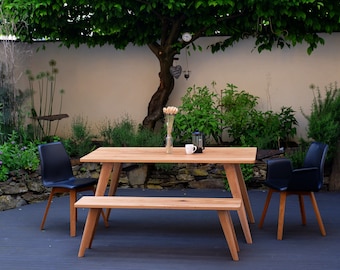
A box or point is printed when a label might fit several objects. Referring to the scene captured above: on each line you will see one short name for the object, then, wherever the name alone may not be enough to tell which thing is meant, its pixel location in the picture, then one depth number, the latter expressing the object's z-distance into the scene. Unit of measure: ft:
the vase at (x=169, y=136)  20.04
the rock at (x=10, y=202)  23.34
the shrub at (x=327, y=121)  25.27
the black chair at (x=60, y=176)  19.86
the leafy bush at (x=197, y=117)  26.45
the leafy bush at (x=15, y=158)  23.66
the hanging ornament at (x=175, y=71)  28.14
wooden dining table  18.43
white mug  19.86
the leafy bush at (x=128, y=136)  26.78
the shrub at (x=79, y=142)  27.30
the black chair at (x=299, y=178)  18.78
